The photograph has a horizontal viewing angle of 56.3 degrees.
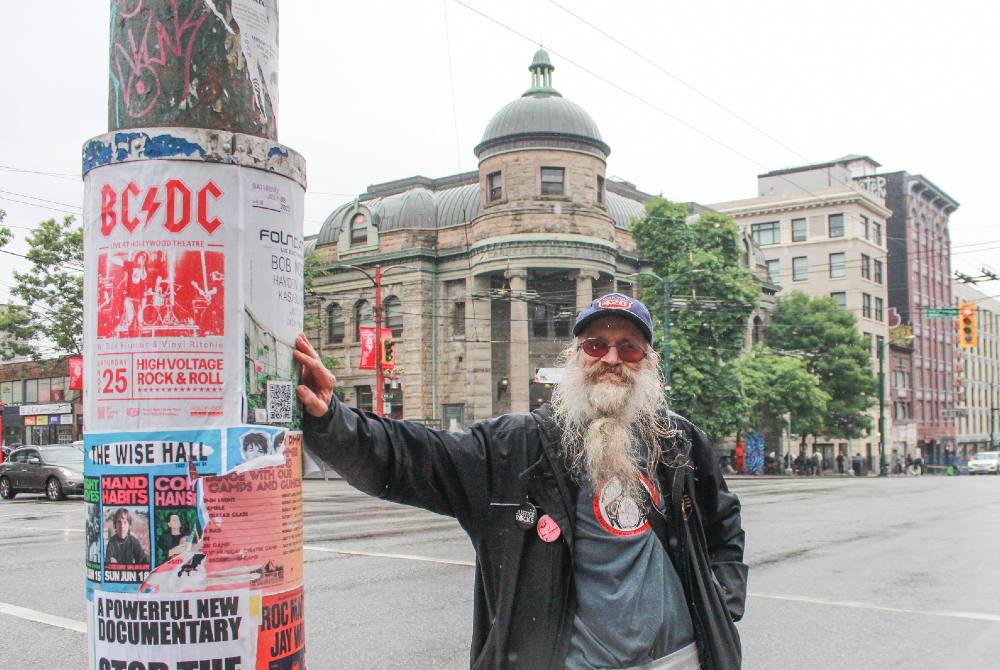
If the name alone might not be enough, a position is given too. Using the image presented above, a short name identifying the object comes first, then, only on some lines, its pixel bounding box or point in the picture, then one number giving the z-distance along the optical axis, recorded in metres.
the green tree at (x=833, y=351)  56.22
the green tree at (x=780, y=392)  43.22
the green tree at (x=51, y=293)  36.03
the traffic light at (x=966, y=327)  36.66
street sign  38.59
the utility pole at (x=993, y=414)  97.79
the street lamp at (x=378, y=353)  33.41
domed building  40.69
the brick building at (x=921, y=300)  81.62
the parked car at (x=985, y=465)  58.75
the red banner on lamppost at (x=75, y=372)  33.09
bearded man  2.80
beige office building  71.38
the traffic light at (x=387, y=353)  36.28
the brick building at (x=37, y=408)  55.78
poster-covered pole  2.20
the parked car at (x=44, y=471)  22.31
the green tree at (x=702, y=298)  38.62
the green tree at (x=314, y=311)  41.12
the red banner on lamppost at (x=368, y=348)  36.30
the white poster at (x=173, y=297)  2.20
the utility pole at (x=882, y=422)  56.22
